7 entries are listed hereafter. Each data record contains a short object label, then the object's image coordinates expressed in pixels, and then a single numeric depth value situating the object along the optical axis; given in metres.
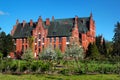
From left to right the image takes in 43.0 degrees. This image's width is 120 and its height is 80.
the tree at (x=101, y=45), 58.15
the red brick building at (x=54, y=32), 58.08
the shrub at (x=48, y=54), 46.03
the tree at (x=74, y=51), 43.67
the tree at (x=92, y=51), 51.56
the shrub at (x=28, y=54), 50.98
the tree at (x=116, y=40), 52.77
